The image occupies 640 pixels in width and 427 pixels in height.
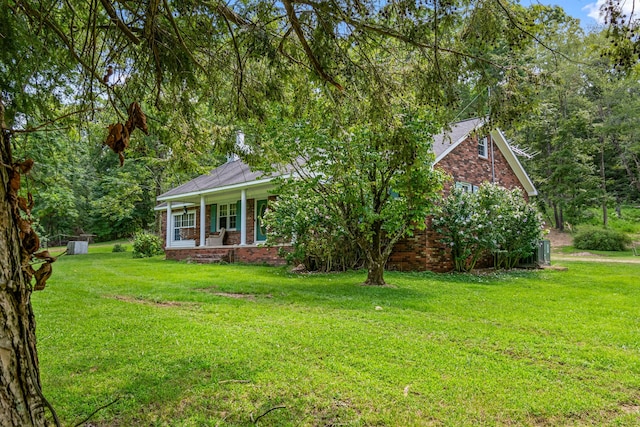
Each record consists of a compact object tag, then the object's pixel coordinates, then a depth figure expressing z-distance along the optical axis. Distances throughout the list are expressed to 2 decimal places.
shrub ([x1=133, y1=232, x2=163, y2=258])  20.97
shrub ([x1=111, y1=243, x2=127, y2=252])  25.78
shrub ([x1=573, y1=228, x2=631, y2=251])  19.45
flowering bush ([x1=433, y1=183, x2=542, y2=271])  11.59
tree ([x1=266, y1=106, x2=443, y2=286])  7.89
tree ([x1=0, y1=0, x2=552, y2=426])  3.49
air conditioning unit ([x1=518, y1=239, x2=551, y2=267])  13.52
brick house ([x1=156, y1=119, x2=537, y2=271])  12.32
